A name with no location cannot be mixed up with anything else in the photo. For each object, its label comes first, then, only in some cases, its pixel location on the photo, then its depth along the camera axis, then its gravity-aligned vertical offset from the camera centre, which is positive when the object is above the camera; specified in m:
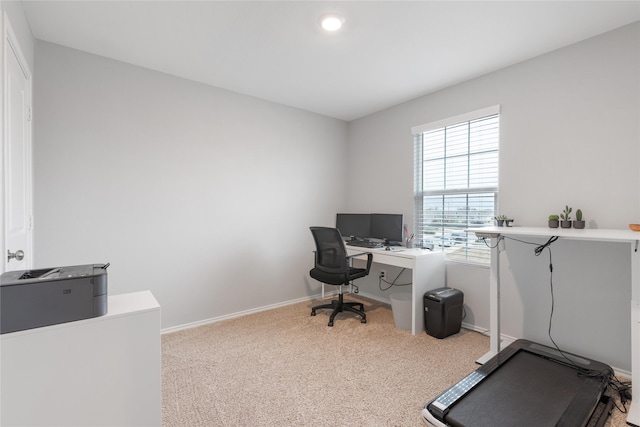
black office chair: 3.20 -0.62
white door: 1.66 +0.32
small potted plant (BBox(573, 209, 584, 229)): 2.27 -0.06
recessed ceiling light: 2.10 +1.37
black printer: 1.08 -0.35
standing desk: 1.78 -0.45
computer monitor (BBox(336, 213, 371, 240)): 3.96 -0.20
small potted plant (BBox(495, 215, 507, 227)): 2.73 -0.07
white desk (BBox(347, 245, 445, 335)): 2.99 -0.60
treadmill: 1.62 -1.11
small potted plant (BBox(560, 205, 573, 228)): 2.31 -0.03
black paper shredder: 2.84 -0.98
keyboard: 3.73 -0.43
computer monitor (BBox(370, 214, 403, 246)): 3.59 -0.21
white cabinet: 1.08 -0.65
